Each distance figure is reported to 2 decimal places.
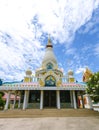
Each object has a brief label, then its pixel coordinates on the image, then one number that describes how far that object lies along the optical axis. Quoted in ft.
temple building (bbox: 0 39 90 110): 40.48
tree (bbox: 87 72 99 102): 29.83
